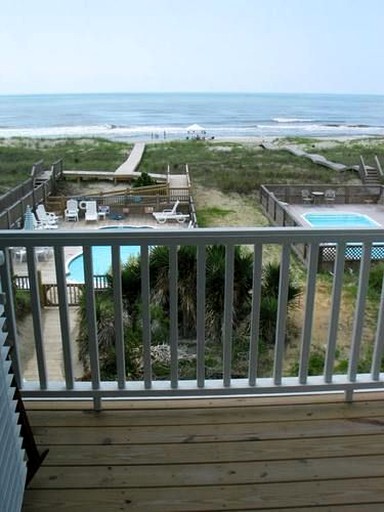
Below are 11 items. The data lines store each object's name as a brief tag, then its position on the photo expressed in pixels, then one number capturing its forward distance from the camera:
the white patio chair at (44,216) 11.30
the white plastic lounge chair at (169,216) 12.04
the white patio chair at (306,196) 14.32
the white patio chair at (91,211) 12.55
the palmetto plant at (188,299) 4.18
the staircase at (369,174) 16.21
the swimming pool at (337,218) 12.26
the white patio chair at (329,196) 14.38
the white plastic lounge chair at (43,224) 10.79
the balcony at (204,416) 1.39
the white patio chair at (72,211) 12.66
